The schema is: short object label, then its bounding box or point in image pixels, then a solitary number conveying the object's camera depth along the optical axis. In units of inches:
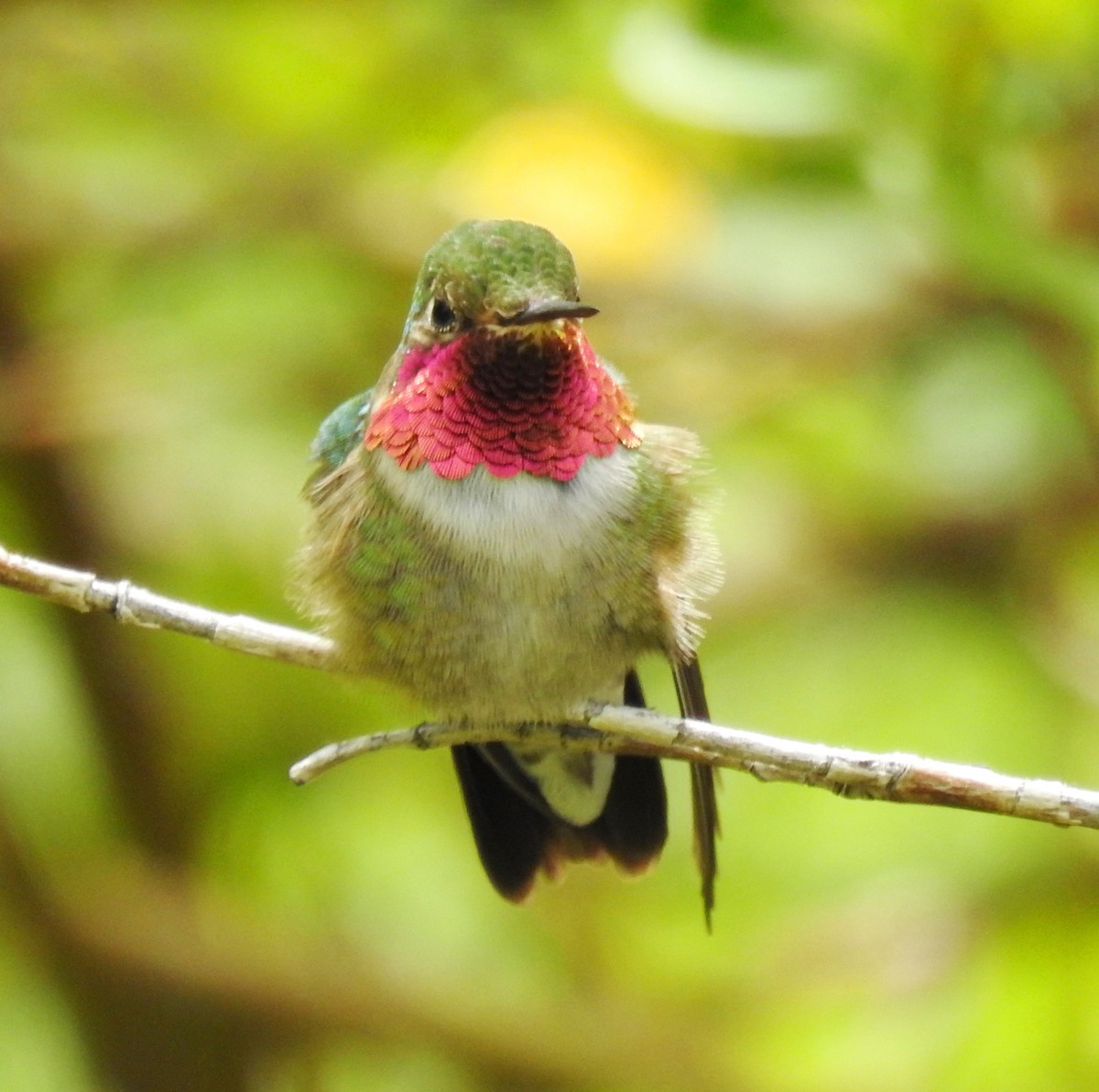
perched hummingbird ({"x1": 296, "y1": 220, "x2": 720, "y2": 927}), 193.2
